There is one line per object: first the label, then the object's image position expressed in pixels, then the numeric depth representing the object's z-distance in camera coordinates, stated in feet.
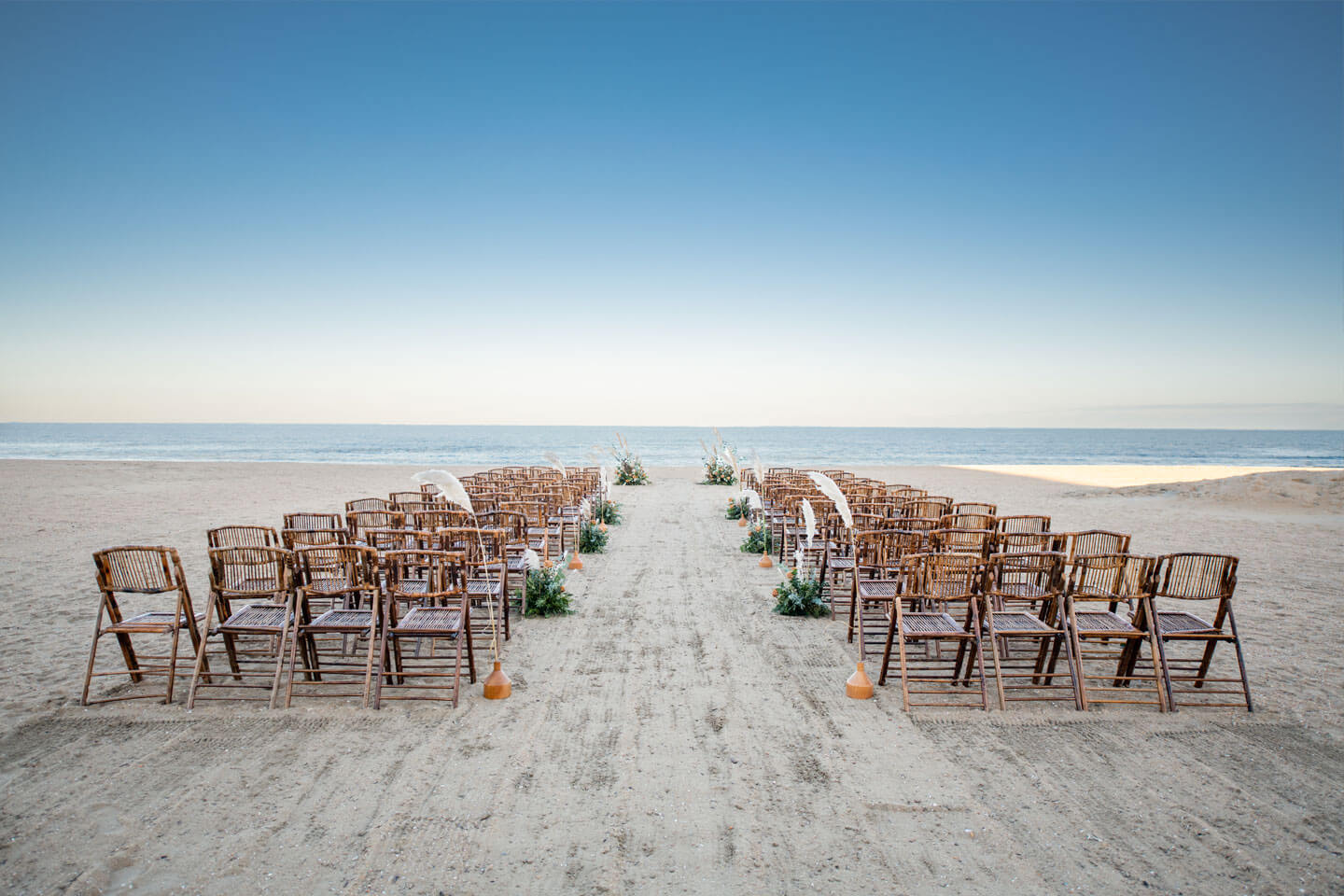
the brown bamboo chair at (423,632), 15.15
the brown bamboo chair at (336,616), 15.16
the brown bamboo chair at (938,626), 15.43
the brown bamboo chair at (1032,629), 15.37
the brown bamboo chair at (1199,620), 14.99
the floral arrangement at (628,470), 67.21
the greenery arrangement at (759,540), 32.58
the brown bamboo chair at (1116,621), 15.25
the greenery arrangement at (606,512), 41.78
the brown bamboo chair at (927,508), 25.40
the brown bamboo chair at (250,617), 14.90
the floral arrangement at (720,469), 66.49
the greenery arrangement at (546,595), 22.67
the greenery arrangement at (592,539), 33.88
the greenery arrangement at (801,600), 22.80
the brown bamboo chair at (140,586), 14.58
